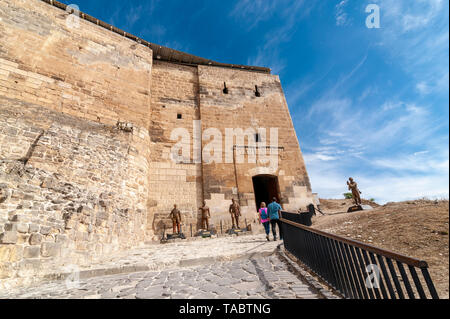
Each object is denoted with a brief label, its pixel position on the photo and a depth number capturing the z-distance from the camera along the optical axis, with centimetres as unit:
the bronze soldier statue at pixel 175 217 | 865
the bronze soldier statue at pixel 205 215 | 912
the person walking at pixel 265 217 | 653
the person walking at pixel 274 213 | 620
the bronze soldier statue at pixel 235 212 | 930
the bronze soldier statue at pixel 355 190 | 975
